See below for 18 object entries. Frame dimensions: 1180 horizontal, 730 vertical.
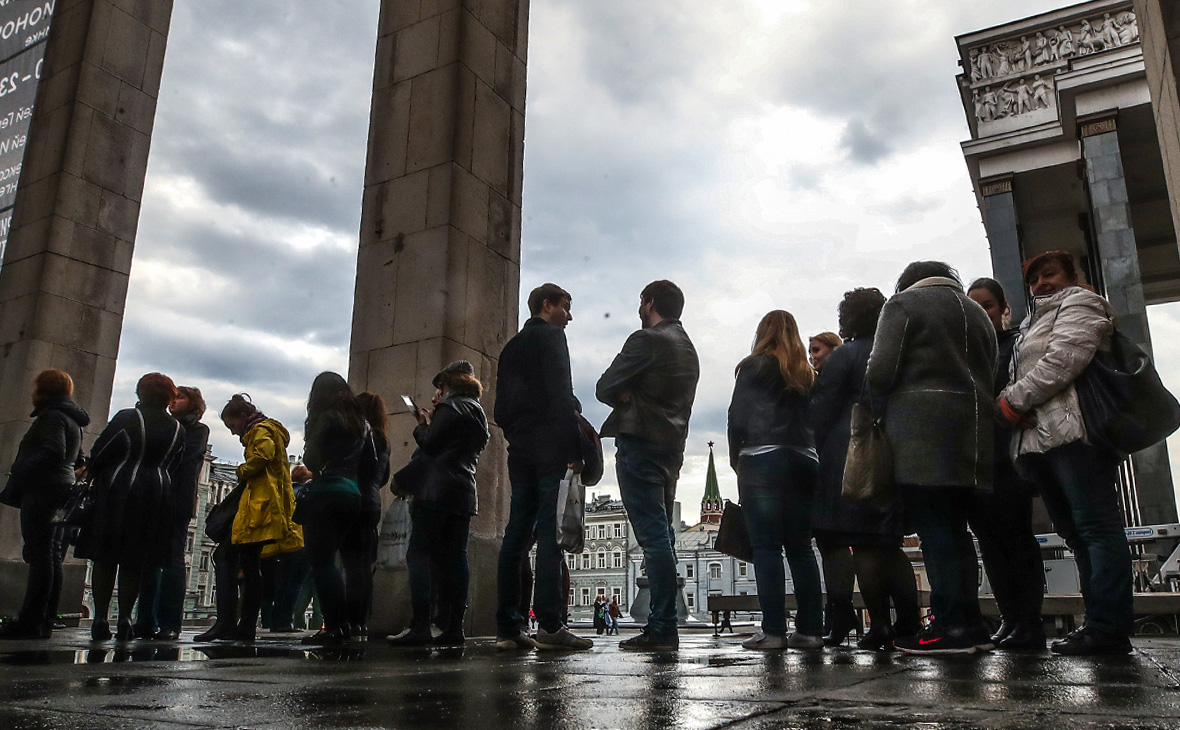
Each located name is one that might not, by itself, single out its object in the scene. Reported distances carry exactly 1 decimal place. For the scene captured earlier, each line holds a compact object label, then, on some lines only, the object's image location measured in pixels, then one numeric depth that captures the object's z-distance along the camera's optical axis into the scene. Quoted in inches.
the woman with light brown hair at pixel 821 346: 210.8
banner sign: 404.8
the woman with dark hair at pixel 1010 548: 162.2
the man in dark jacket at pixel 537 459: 176.4
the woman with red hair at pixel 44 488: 209.9
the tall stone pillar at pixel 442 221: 265.4
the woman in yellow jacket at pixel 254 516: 212.1
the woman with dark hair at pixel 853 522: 180.5
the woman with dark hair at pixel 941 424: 142.9
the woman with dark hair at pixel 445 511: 188.4
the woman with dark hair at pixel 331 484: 195.9
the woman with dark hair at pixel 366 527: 207.5
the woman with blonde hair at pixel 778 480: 173.3
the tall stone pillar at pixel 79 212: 374.6
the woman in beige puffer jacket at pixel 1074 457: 137.6
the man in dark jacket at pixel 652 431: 180.2
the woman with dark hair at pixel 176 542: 227.3
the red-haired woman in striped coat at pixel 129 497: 214.5
